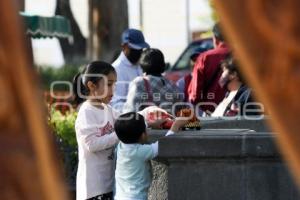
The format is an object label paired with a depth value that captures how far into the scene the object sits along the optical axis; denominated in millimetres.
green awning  21461
